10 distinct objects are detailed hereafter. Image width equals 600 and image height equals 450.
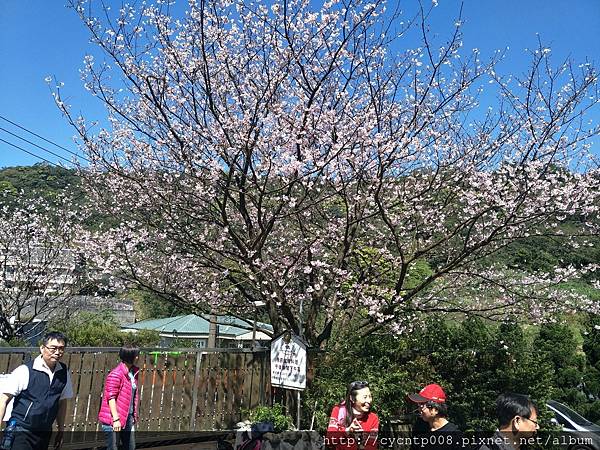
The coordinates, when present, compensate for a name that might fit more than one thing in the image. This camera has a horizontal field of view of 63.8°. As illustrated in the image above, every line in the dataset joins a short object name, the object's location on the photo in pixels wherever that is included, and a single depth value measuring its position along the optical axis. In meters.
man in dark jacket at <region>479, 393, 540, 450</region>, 2.60
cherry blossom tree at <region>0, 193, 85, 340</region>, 14.48
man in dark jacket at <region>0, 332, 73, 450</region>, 3.45
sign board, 5.99
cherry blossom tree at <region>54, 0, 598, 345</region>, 6.62
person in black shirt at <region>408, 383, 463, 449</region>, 3.26
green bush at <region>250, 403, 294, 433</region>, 5.80
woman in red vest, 4.12
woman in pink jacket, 4.51
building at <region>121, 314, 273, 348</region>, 18.59
